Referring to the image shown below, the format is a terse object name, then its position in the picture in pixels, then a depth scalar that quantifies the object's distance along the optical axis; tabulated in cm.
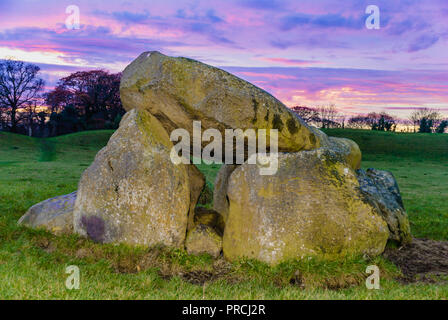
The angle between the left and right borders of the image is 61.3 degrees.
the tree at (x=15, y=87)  5928
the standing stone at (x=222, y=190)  1166
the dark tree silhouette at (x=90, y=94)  6241
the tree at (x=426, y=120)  7731
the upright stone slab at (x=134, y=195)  867
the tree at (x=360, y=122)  7800
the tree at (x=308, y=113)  7275
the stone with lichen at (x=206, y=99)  908
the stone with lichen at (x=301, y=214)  816
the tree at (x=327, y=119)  7346
